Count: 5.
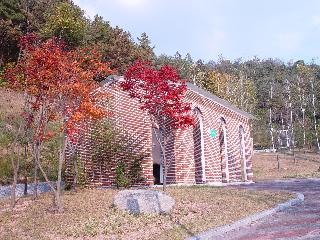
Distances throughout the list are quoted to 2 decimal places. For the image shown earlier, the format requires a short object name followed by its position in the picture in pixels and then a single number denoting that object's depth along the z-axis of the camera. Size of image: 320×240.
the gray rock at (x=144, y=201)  11.24
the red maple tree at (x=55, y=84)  12.41
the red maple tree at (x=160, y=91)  15.56
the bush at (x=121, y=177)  18.11
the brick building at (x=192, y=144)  19.42
